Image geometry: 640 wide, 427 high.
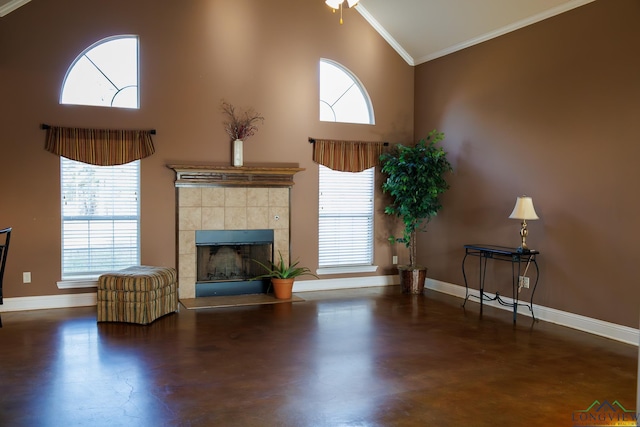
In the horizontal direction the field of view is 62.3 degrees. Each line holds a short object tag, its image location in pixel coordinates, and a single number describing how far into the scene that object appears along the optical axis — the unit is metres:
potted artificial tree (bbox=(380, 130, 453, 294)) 6.64
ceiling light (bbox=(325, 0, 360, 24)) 4.04
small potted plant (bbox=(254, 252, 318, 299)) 6.46
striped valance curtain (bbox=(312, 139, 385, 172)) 7.01
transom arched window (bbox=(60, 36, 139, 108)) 5.91
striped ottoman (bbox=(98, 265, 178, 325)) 5.19
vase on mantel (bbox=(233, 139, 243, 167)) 6.46
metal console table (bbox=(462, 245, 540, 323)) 5.50
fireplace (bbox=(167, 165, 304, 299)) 6.35
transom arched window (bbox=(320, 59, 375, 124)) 7.13
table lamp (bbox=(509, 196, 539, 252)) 5.33
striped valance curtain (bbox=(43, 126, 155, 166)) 5.77
